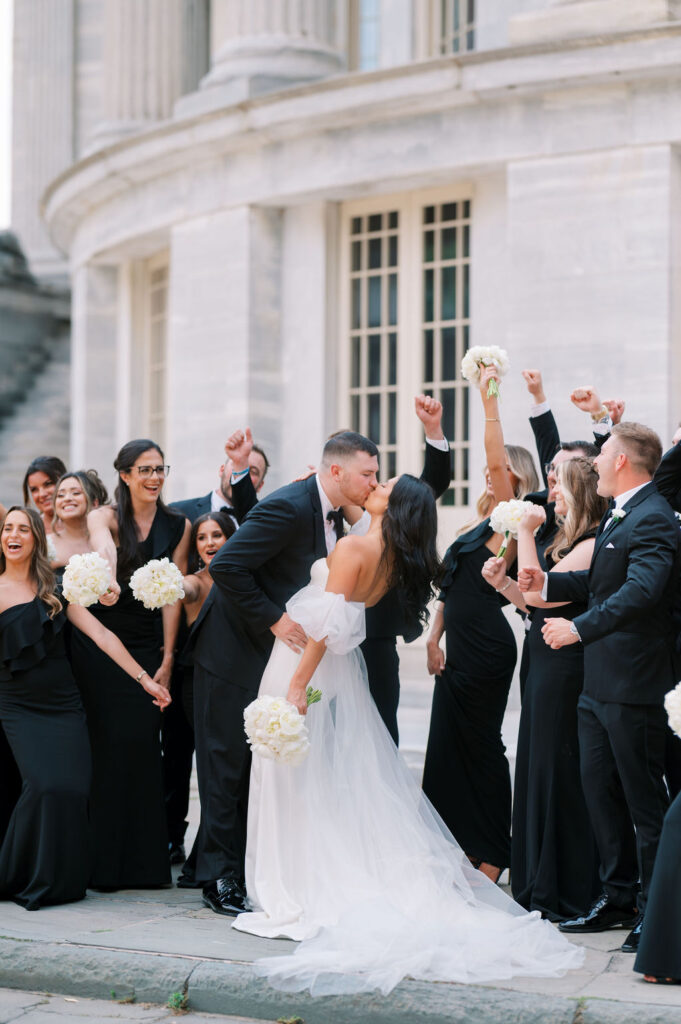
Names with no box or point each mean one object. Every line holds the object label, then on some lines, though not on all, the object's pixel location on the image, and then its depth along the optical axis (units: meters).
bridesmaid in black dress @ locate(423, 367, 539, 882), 6.60
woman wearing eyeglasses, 6.53
